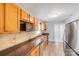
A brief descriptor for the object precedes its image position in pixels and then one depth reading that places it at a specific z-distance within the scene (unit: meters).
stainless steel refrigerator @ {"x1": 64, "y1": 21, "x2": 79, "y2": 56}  1.11
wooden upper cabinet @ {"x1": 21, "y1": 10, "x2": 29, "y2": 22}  1.18
